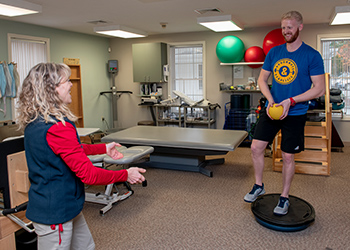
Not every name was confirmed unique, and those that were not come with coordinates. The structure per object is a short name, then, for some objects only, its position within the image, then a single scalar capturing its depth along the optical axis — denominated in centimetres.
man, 267
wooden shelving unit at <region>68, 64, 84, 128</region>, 729
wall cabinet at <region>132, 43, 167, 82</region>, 741
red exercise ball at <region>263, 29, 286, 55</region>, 602
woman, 149
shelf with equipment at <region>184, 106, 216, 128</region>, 701
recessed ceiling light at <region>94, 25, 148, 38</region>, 623
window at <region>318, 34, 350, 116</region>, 645
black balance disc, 278
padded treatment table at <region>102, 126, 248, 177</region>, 422
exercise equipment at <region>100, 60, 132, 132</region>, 802
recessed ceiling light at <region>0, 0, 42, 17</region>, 408
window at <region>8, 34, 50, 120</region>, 592
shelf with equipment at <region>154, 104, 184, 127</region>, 738
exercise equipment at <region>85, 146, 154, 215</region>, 336
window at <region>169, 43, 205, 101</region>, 759
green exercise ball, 646
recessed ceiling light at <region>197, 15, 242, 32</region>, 535
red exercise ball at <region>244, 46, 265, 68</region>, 646
